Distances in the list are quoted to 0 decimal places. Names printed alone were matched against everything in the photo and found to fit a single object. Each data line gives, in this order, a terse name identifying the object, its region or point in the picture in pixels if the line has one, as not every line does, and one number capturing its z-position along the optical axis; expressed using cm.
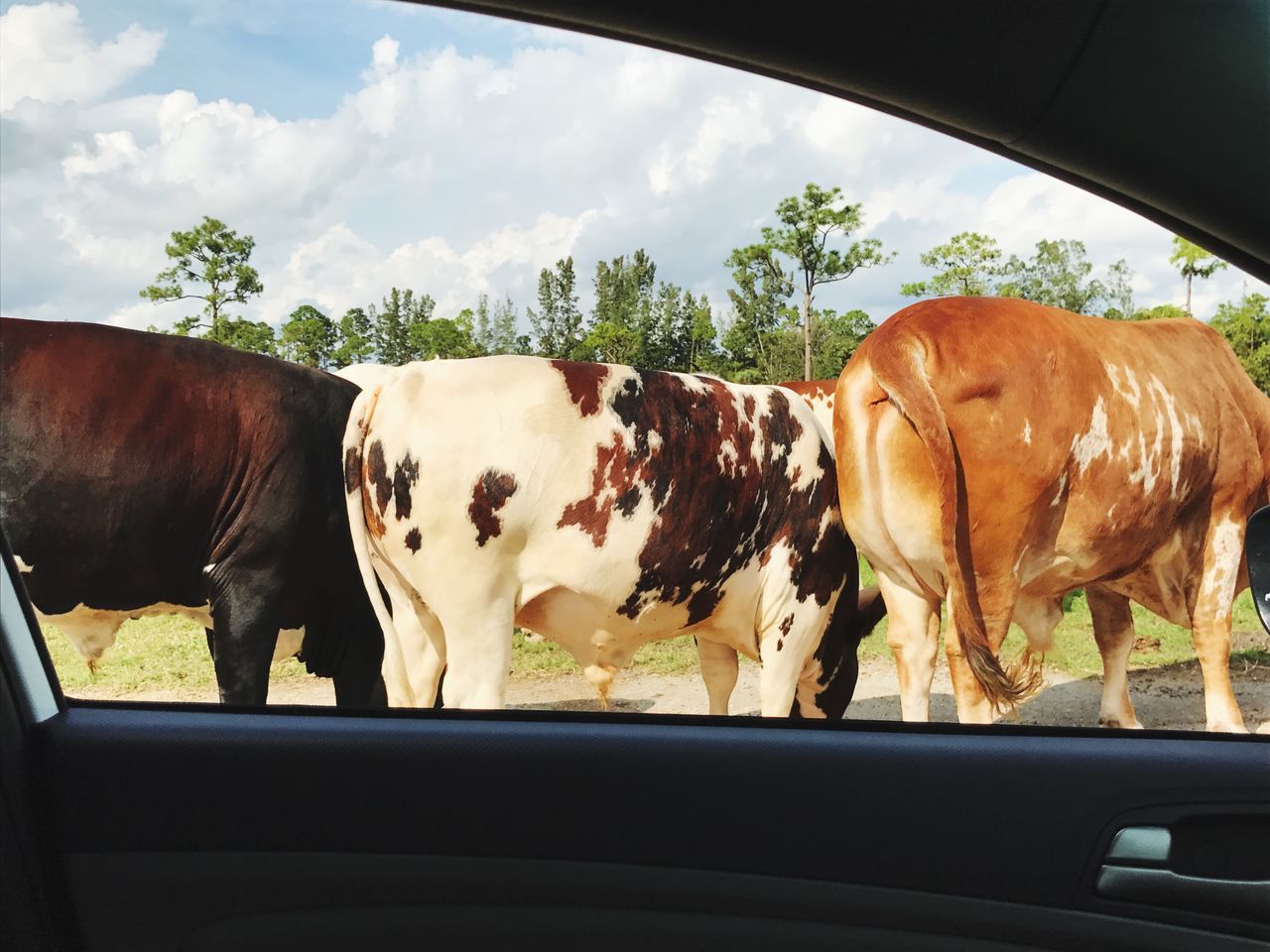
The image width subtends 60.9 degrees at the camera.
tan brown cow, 196
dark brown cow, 181
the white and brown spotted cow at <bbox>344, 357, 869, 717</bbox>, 216
